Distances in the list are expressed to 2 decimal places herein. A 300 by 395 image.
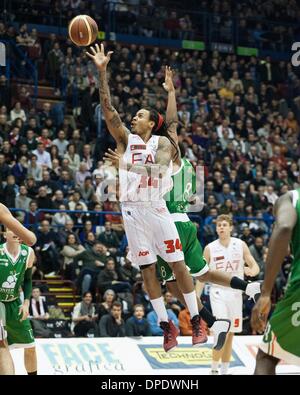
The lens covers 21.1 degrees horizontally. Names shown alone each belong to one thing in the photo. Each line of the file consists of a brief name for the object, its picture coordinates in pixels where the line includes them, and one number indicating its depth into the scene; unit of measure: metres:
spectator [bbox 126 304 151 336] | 14.34
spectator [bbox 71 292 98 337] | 14.46
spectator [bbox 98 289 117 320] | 14.61
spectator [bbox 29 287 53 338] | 14.22
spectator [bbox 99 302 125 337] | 14.33
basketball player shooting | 8.98
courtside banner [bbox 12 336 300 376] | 12.12
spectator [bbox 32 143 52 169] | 17.95
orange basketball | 9.62
